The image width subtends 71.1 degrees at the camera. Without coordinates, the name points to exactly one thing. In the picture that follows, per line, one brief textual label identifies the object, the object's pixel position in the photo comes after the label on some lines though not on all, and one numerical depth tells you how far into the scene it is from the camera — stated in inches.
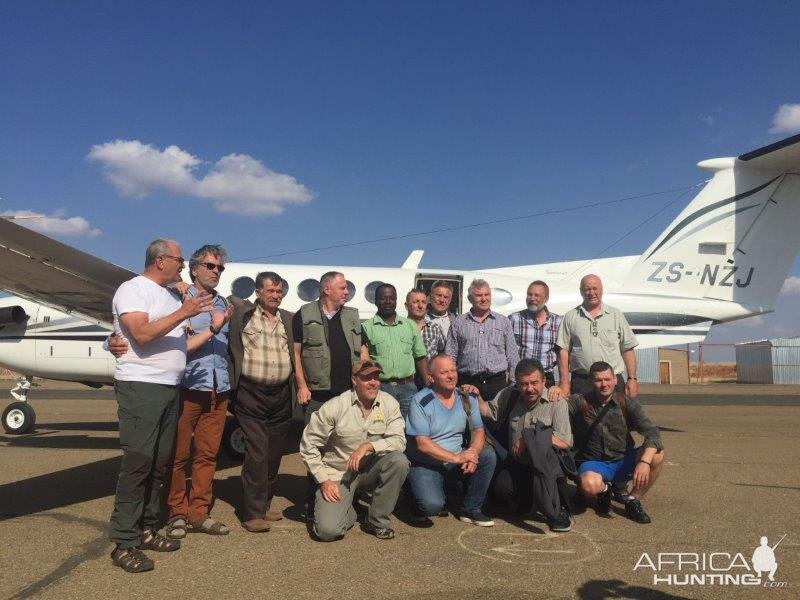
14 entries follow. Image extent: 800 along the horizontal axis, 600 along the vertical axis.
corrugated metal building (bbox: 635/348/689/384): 1193.4
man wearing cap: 166.1
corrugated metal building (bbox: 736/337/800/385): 1204.5
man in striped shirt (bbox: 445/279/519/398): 212.8
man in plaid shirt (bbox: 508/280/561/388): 233.9
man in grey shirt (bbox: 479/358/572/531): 182.1
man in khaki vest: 185.5
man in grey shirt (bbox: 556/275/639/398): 218.8
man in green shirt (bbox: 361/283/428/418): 198.5
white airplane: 358.3
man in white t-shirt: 133.8
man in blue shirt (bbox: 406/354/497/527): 174.9
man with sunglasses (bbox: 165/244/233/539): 163.5
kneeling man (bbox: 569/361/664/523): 181.5
